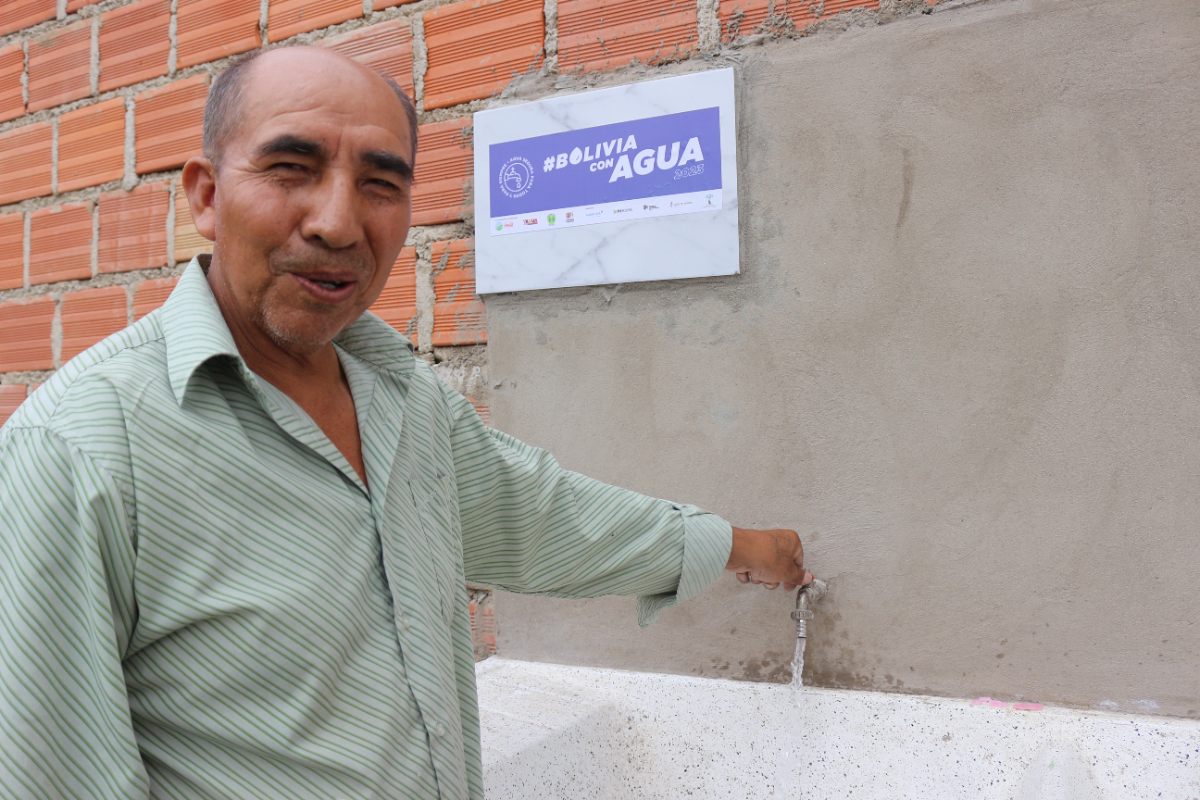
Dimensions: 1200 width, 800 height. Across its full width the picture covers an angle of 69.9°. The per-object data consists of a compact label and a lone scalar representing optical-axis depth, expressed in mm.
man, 663
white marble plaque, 1505
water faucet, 1408
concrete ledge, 1225
